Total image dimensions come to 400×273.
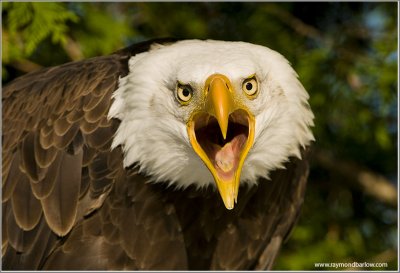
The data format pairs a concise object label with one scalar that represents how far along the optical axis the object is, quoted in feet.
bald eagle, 26.76
